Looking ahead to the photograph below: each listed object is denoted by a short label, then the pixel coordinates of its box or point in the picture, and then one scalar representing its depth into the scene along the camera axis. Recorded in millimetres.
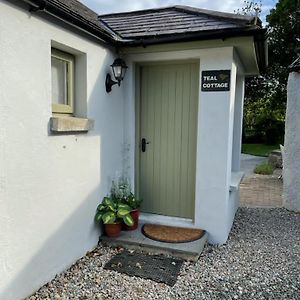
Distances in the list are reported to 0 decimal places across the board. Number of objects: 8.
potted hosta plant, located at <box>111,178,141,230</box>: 4719
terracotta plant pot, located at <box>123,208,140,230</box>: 4684
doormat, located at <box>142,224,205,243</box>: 4324
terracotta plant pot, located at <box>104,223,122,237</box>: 4438
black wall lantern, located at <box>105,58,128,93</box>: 4406
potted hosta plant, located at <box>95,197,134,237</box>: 4332
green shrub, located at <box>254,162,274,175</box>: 11698
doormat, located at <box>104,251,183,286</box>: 3590
